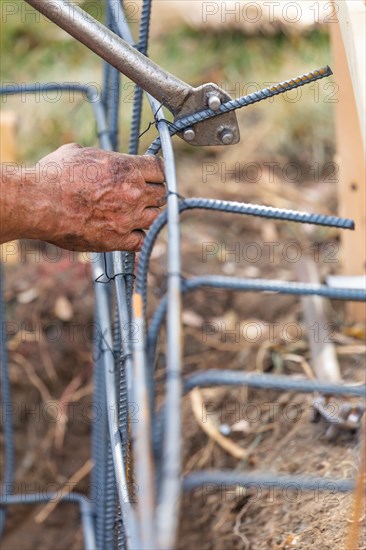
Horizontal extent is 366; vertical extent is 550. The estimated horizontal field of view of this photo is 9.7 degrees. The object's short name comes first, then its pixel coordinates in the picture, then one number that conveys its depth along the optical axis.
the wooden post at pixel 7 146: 2.44
